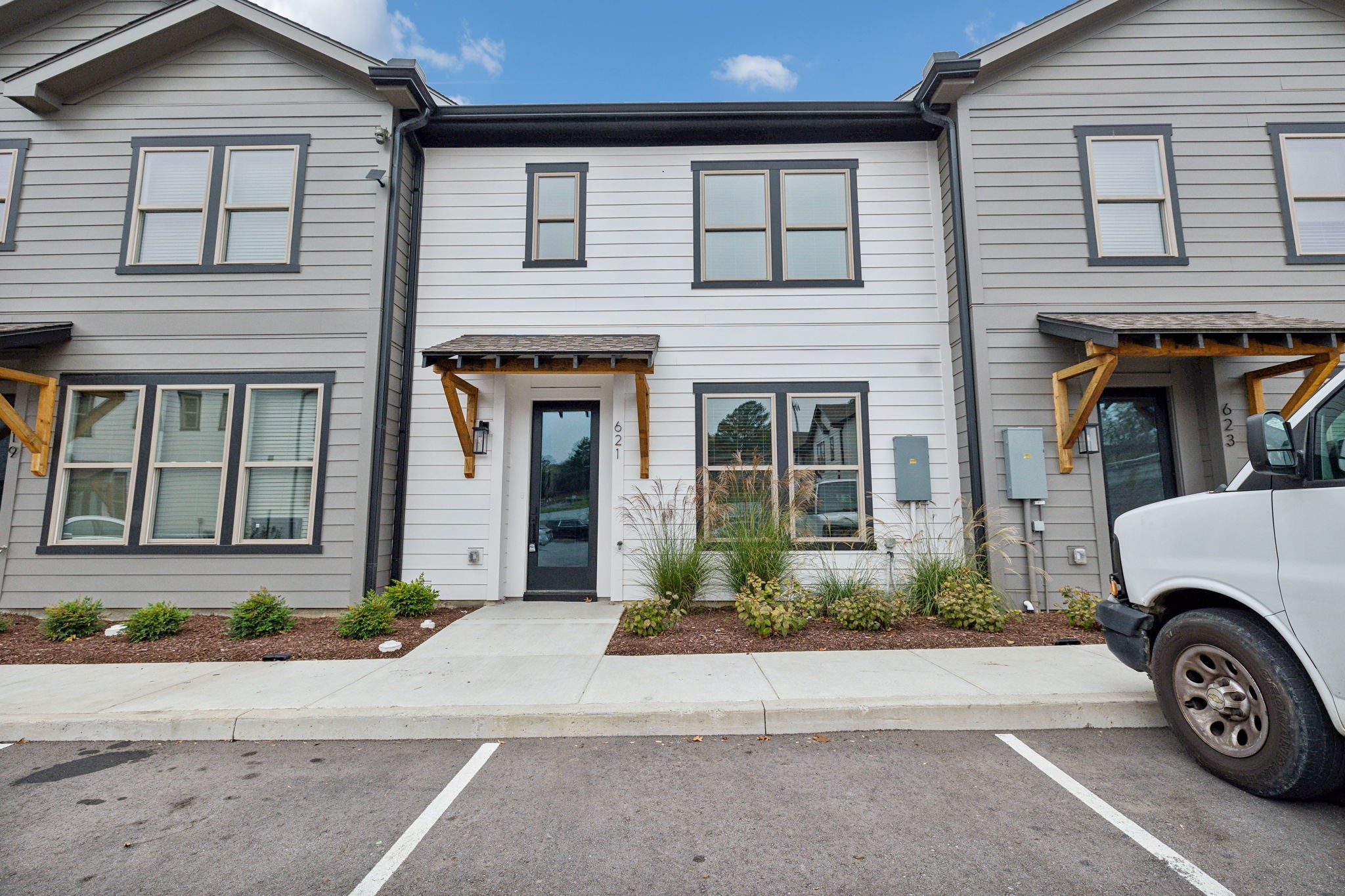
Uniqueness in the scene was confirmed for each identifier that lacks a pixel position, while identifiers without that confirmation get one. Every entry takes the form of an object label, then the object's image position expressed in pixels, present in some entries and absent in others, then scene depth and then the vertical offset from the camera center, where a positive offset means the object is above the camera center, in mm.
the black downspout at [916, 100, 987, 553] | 6379 +2154
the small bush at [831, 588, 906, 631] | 5418 -874
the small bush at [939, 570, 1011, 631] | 5410 -819
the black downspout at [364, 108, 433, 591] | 6371 +1884
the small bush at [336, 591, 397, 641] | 5453 -958
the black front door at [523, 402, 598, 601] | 7039 +157
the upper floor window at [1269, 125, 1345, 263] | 6562 +3696
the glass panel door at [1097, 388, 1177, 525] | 6574 +776
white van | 2402 -420
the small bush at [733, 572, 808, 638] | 5281 -827
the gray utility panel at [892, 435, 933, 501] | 6707 +550
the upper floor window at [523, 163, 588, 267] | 7324 +3801
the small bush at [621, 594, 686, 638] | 5328 -914
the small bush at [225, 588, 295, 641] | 5520 -946
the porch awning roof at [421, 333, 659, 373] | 6066 +1675
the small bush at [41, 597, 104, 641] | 5512 -972
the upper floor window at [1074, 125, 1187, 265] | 6641 +3636
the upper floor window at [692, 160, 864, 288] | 7242 +3635
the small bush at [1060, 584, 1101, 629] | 5465 -853
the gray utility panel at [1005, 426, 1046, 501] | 6148 +562
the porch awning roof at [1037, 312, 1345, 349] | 5391 +1711
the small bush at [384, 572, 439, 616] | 6129 -845
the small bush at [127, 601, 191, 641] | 5449 -977
